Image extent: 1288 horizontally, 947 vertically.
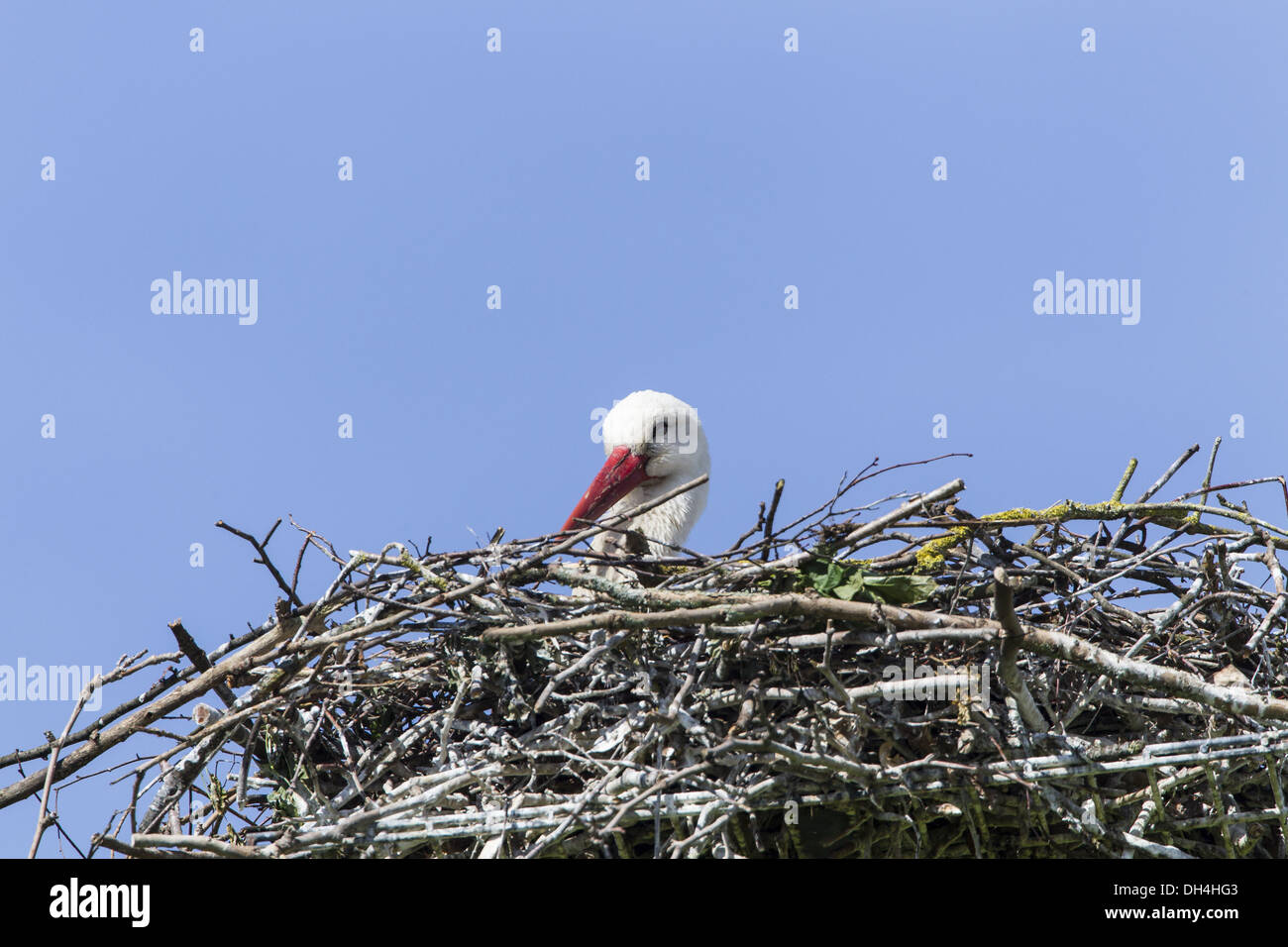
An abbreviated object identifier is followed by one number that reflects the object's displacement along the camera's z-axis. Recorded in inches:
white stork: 204.2
